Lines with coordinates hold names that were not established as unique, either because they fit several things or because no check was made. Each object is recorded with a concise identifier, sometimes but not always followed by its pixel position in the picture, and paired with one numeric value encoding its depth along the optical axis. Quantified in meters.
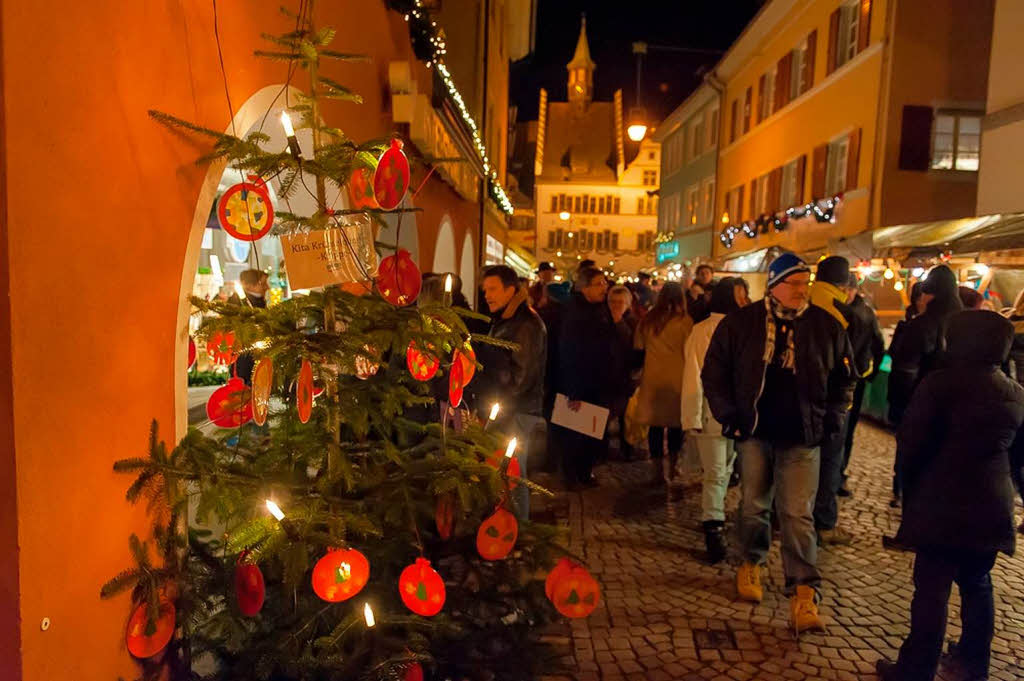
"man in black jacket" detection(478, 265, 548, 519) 4.79
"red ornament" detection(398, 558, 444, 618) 2.67
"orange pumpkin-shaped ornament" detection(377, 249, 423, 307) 2.82
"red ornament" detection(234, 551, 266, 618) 2.51
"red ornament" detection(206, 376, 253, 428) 2.91
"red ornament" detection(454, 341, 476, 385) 3.19
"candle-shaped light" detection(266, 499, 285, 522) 2.48
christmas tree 2.61
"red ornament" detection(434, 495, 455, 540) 3.04
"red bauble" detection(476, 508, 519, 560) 3.01
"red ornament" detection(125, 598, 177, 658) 2.51
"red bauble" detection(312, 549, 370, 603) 2.52
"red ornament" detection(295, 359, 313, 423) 2.59
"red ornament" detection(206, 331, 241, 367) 2.83
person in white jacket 5.16
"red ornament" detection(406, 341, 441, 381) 2.99
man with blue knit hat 4.08
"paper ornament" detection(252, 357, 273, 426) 2.54
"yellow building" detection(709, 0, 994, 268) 13.67
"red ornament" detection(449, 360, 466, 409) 3.23
